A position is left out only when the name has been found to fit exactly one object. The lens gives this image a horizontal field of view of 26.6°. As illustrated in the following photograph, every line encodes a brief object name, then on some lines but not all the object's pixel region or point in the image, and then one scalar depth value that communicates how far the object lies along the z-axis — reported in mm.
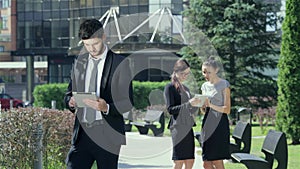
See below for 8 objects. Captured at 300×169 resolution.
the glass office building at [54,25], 50688
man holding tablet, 5770
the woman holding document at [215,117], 8797
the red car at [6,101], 38044
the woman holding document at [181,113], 8719
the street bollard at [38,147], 8664
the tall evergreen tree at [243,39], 24609
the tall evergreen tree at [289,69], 16328
